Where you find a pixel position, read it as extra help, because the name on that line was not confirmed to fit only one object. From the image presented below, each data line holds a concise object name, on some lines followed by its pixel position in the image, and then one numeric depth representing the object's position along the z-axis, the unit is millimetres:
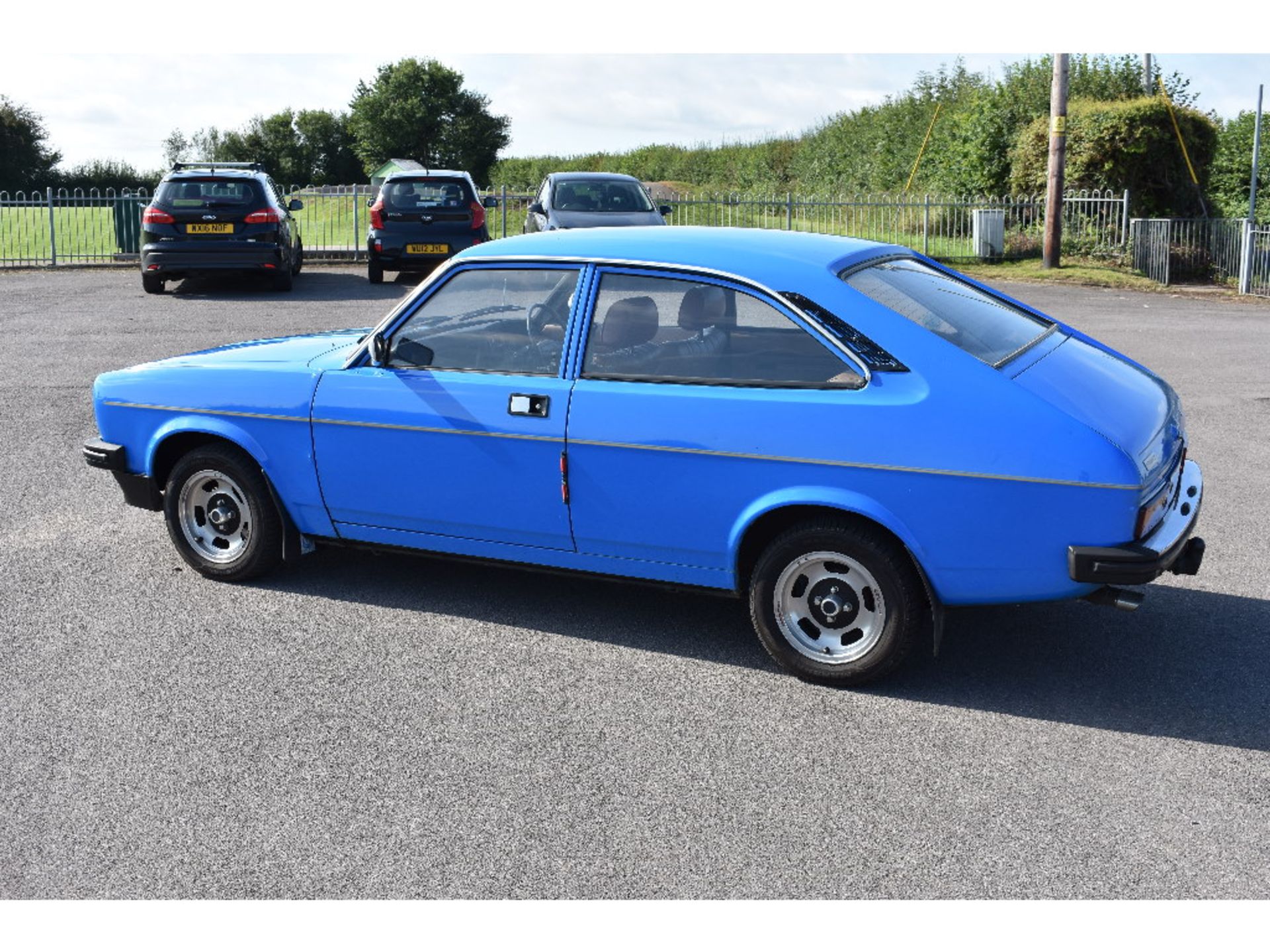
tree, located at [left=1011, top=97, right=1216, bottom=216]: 24406
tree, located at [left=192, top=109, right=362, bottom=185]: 85938
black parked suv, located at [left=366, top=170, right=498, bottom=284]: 19547
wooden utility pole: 21016
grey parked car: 18703
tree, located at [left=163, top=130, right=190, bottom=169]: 78250
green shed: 61150
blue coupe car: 4402
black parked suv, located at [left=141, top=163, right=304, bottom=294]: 17547
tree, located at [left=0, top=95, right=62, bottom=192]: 63625
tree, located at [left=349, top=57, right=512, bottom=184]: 76500
